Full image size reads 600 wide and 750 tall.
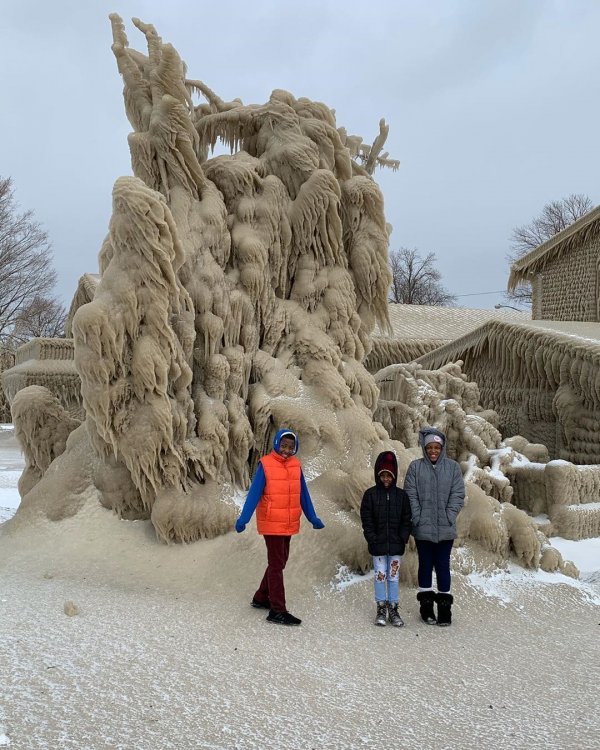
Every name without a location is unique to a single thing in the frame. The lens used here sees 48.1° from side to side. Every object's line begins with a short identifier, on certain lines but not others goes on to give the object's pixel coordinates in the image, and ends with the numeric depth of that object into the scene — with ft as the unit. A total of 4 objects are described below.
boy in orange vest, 14.66
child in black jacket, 14.99
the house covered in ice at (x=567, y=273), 49.21
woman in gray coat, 15.24
